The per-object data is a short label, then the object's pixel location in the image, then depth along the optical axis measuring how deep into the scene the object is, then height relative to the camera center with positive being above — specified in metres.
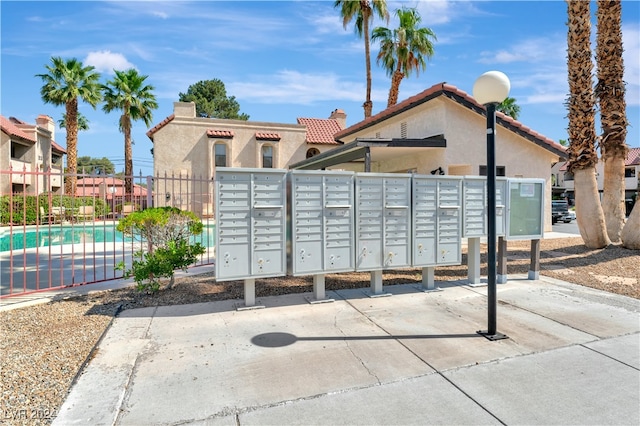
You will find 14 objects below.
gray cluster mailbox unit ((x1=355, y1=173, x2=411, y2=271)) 6.15 -0.19
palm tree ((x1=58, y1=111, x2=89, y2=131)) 41.66 +9.77
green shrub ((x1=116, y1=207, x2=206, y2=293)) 6.20 -0.53
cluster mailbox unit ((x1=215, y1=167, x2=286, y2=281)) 5.37 -0.19
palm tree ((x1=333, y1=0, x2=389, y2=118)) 24.17 +12.67
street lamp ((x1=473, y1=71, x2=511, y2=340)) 4.54 +0.68
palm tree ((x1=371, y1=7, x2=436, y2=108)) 22.62 +9.82
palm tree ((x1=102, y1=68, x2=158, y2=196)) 28.09 +8.38
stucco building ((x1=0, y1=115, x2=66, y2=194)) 24.50 +4.76
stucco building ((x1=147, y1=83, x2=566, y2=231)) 12.13 +2.37
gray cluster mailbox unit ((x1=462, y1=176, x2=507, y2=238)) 6.91 +0.06
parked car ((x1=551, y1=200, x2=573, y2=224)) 25.34 -0.13
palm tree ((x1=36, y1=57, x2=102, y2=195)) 26.06 +8.44
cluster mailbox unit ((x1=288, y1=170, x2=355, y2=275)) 5.77 -0.18
